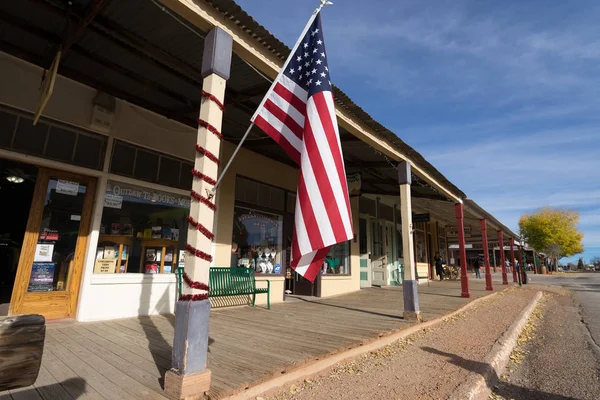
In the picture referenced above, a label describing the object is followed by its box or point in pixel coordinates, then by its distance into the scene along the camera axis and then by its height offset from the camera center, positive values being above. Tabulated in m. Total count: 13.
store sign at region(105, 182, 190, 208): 5.66 +1.15
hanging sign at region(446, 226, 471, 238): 18.01 +2.08
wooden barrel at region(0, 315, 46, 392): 1.17 -0.34
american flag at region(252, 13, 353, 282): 3.04 +1.21
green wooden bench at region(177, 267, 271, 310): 6.47 -0.43
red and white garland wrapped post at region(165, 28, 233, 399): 2.60 +0.09
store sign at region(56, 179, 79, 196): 5.18 +1.09
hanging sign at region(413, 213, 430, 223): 10.31 +1.55
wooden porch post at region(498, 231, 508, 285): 15.72 +0.92
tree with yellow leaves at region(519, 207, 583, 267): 44.81 +5.20
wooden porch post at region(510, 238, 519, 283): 16.86 +0.22
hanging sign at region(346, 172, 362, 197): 8.75 +2.24
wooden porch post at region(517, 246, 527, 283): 17.02 +0.06
